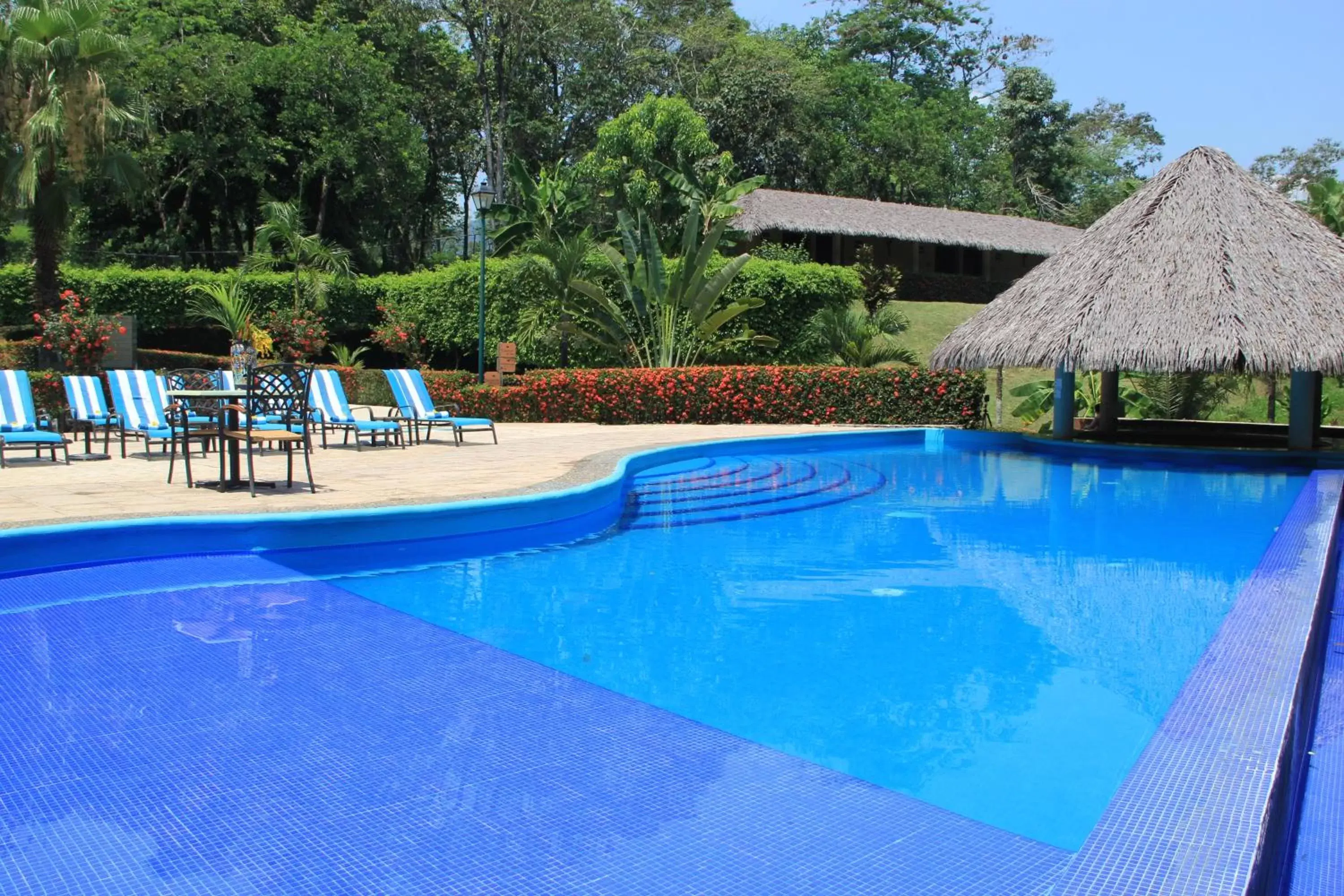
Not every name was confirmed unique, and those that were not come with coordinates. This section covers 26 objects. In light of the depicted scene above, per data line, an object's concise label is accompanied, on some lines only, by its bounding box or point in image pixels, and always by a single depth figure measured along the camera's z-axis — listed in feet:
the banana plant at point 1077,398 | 66.90
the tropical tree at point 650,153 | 93.30
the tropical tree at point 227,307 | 78.84
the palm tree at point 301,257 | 88.43
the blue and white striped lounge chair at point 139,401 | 37.65
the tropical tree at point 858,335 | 69.97
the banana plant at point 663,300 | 63.31
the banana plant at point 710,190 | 78.43
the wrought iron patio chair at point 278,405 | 27.25
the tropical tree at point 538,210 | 89.92
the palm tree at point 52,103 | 60.03
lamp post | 61.11
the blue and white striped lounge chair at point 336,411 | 41.42
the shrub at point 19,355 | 58.34
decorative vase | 38.96
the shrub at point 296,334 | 75.46
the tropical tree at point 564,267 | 70.38
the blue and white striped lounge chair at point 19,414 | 33.86
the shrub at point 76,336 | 48.78
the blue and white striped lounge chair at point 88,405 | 38.09
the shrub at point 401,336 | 83.25
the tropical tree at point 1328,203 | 87.15
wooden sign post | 65.51
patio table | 26.86
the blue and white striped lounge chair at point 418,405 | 44.19
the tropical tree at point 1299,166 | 175.01
